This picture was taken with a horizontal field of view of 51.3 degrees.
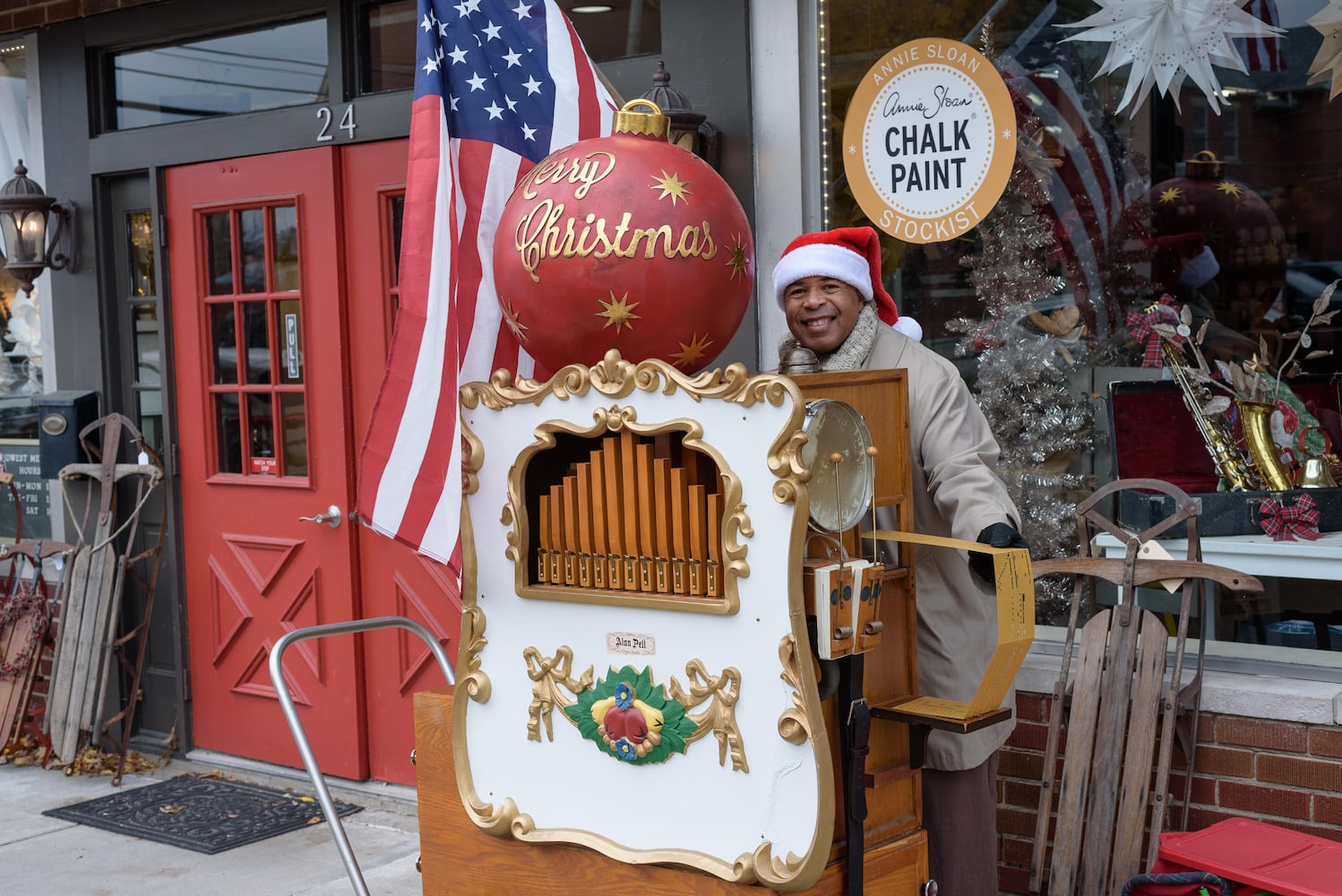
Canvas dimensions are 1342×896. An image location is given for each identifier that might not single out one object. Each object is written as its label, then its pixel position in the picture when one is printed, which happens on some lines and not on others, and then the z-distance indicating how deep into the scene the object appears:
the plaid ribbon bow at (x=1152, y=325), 3.89
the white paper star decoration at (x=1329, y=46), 3.62
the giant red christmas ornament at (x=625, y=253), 2.44
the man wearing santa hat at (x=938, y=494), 2.77
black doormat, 4.91
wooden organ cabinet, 2.27
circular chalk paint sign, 4.03
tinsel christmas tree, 4.04
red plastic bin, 2.84
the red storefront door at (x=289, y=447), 5.15
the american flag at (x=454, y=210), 2.79
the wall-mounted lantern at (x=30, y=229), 5.74
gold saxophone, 3.77
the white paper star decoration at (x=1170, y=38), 3.76
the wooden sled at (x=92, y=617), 5.55
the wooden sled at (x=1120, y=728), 3.35
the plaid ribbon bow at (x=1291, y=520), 3.68
